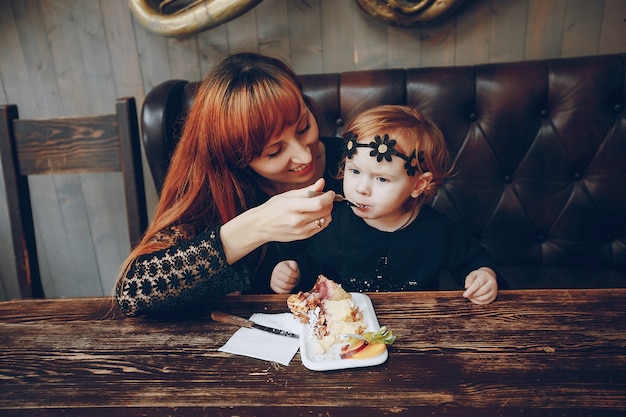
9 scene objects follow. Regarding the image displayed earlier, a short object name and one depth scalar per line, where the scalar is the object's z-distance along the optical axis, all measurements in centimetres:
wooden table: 86
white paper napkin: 101
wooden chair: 169
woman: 118
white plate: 96
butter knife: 109
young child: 135
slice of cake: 104
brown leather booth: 181
